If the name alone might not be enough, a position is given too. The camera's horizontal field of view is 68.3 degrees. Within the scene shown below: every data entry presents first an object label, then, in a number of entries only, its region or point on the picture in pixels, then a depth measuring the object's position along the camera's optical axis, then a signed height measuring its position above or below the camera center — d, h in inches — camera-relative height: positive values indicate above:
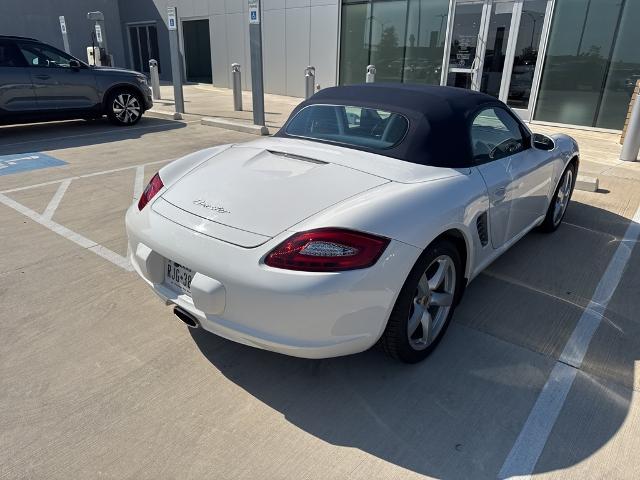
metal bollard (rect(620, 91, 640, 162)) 287.1 -46.0
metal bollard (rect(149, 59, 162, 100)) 533.5 -31.7
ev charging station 514.8 +1.5
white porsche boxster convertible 84.7 -31.5
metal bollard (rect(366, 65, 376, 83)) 413.1 -14.7
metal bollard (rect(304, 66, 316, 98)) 439.5 -21.0
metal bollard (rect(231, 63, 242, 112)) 461.3 -34.4
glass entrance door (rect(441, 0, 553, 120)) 422.9 +10.3
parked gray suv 333.1 -25.5
